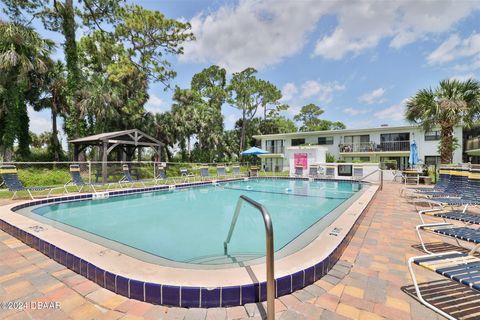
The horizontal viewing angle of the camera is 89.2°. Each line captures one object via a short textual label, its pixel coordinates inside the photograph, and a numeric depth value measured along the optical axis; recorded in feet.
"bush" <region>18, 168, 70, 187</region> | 36.81
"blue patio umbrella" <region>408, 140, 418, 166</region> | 46.24
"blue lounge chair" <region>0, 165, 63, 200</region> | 23.70
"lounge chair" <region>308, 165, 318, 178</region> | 51.92
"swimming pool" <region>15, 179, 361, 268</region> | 12.75
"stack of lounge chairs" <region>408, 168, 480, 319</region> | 6.21
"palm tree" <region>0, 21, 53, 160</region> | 40.52
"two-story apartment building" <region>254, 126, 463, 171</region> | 67.62
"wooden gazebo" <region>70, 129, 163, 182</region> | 40.99
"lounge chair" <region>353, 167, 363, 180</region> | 49.07
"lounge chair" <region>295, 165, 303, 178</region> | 53.09
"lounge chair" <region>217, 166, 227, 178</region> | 50.85
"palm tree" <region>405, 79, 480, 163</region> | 36.47
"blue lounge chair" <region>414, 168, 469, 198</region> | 17.85
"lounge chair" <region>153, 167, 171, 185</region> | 43.03
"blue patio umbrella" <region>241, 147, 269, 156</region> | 65.31
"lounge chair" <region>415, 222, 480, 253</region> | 8.38
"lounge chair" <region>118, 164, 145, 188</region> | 37.97
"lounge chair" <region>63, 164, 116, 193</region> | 29.50
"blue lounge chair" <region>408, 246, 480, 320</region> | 5.87
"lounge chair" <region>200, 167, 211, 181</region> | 45.73
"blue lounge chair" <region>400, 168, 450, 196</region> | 21.17
